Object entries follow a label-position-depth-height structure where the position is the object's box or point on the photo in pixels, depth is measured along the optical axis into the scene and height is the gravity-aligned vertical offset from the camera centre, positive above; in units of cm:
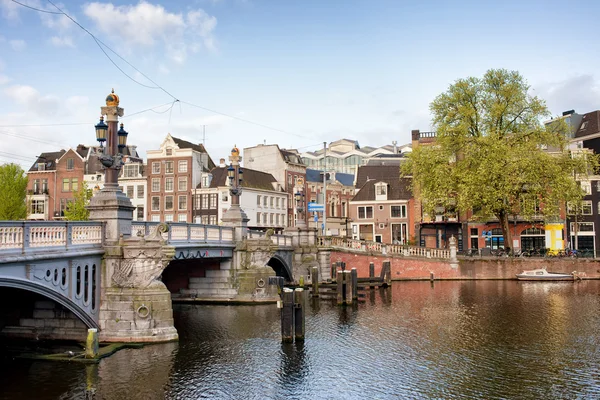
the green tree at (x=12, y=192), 5994 +606
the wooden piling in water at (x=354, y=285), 3770 -259
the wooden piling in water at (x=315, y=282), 4052 -255
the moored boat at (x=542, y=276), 5148 -295
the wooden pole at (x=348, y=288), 3653 -264
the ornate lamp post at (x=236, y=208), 3597 +246
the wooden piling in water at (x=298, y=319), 2441 -303
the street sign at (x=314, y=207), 5473 +369
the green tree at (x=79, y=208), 5847 +424
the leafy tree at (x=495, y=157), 5047 +762
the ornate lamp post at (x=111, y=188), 2275 +240
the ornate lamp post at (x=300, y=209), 4747 +300
